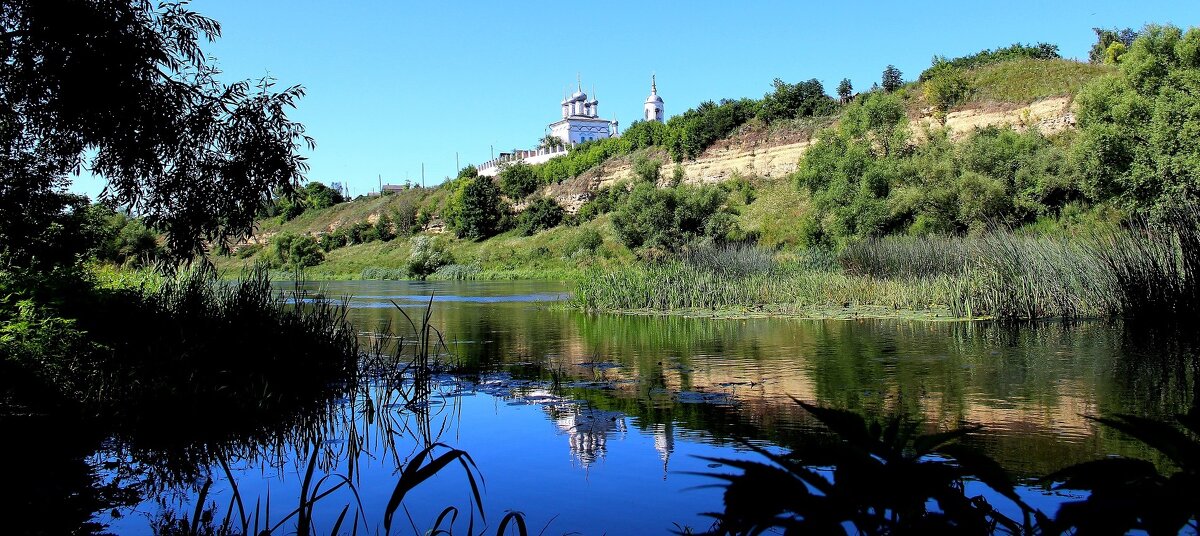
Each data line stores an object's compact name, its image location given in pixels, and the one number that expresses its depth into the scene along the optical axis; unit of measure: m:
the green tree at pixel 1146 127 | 26.70
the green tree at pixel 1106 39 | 60.75
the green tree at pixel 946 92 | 52.53
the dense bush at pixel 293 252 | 71.75
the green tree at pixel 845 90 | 62.63
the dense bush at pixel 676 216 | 47.19
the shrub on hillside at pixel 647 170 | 65.00
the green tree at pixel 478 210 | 73.25
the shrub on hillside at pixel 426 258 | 59.78
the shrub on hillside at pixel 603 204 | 66.44
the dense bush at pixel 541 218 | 70.38
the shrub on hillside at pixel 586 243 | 57.88
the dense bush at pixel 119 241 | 12.71
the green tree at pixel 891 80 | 59.25
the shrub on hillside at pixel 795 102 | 62.12
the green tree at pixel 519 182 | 80.12
